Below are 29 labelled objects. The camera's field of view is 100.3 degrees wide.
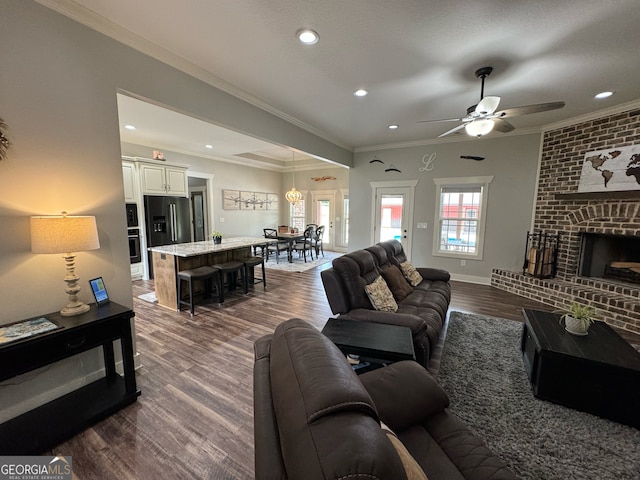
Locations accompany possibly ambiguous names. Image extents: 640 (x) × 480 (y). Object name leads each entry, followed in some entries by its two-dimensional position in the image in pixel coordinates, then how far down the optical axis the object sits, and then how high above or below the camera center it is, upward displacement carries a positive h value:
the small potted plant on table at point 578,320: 2.29 -0.92
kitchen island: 3.80 -0.79
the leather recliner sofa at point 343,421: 0.63 -0.61
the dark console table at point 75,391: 1.61 -1.36
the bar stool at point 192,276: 3.65 -0.93
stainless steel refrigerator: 5.26 -0.24
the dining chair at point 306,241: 7.37 -0.85
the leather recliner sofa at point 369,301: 2.23 -0.91
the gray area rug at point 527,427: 1.59 -1.49
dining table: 7.11 -0.75
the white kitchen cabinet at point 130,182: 4.92 +0.50
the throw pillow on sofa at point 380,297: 2.61 -0.86
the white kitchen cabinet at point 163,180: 5.16 +0.60
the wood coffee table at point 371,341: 1.80 -0.92
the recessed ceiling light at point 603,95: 3.31 +1.49
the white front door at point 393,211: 6.00 +0.01
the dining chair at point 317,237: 7.64 -0.75
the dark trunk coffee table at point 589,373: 1.90 -1.19
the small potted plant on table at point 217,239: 4.37 -0.48
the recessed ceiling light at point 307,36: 2.19 +1.46
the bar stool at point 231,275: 4.06 -1.12
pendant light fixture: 7.48 +0.40
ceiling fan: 2.54 +0.99
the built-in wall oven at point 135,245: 5.06 -0.70
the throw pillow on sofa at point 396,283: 3.11 -0.86
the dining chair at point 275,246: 7.24 -1.04
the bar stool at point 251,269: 4.59 -1.08
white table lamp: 1.76 -0.21
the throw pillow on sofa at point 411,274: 3.60 -0.86
